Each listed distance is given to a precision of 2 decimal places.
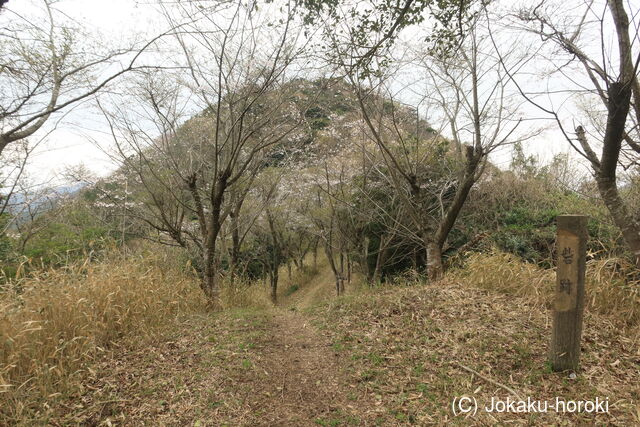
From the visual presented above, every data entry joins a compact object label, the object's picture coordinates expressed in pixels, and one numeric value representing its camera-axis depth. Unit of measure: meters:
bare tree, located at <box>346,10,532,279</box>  5.64
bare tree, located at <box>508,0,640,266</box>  3.25
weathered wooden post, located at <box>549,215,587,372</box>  2.79
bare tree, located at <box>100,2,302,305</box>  5.10
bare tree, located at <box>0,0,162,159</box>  4.68
